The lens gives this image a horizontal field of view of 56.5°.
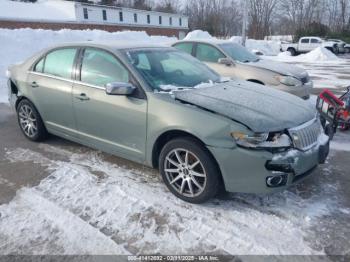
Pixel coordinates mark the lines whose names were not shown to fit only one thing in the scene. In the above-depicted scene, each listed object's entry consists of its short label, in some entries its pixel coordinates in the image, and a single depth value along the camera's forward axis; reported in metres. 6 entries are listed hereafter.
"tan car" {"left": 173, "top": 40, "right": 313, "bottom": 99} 6.98
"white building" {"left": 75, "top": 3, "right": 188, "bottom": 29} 38.54
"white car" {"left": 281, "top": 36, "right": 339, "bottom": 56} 30.20
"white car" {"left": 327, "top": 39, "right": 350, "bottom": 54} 31.71
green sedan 3.11
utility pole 23.11
